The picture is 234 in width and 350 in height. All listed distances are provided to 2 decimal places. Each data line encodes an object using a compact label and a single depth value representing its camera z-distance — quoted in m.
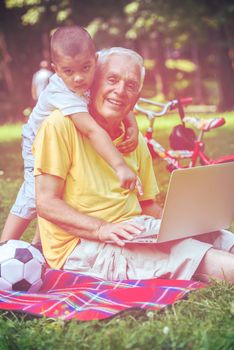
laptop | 2.34
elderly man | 2.47
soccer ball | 2.48
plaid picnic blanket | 2.20
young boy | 2.51
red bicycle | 3.33
